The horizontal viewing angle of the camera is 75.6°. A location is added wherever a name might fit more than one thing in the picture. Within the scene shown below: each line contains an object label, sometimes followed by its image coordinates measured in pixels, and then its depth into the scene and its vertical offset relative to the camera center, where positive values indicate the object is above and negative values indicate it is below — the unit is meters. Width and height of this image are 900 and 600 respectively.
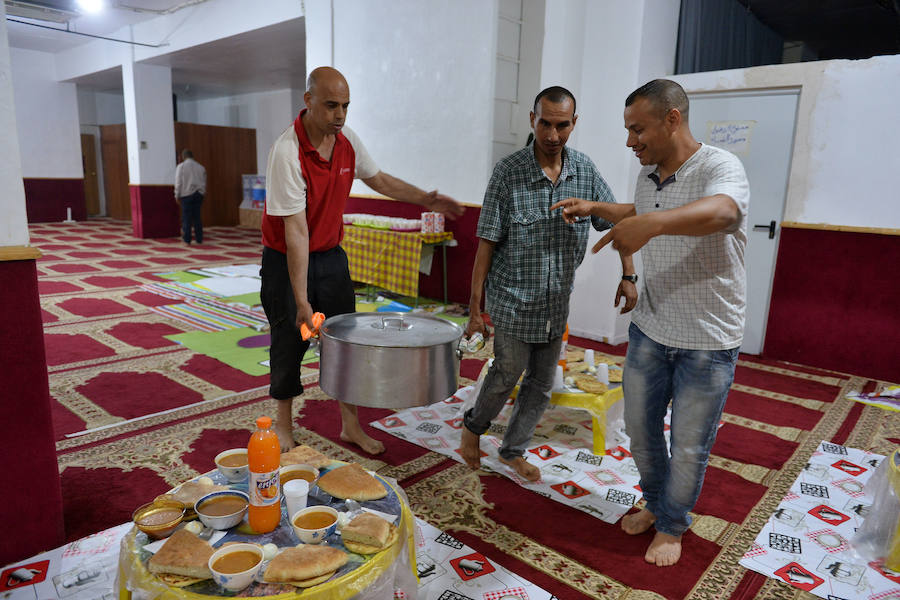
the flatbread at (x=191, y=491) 1.41 -0.76
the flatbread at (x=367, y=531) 1.25 -0.73
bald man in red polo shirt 2.14 -0.12
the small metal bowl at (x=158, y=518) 1.27 -0.75
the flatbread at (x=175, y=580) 1.13 -0.76
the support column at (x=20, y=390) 1.79 -0.67
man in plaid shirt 2.17 -0.21
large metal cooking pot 1.48 -0.46
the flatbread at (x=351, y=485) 1.45 -0.75
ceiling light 7.72 +2.33
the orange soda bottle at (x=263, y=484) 1.29 -0.65
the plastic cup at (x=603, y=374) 2.98 -0.90
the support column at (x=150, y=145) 10.17 +0.64
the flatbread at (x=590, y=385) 2.81 -0.91
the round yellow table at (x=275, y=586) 1.11 -0.77
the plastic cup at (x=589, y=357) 3.21 -0.88
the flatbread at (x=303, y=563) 1.13 -0.74
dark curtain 4.70 +1.51
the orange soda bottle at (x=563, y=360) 3.06 -0.87
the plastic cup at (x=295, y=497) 1.37 -0.72
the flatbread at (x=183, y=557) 1.14 -0.74
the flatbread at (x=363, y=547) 1.24 -0.76
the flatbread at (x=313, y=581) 1.13 -0.76
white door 4.29 +0.39
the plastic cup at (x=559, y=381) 2.79 -0.88
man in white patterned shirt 1.69 -0.32
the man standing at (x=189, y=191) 9.81 -0.14
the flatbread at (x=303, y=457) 1.61 -0.75
